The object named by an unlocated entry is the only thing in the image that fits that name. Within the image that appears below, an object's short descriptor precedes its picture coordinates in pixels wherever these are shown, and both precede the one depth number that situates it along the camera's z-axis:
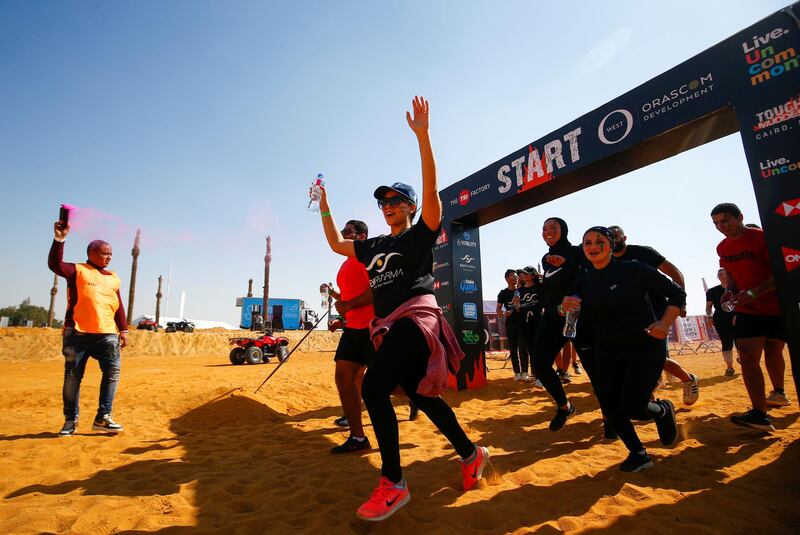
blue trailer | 36.50
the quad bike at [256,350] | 14.50
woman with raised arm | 2.25
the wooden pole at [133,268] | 32.60
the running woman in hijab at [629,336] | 2.89
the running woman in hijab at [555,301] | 4.00
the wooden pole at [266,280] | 35.75
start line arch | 3.46
